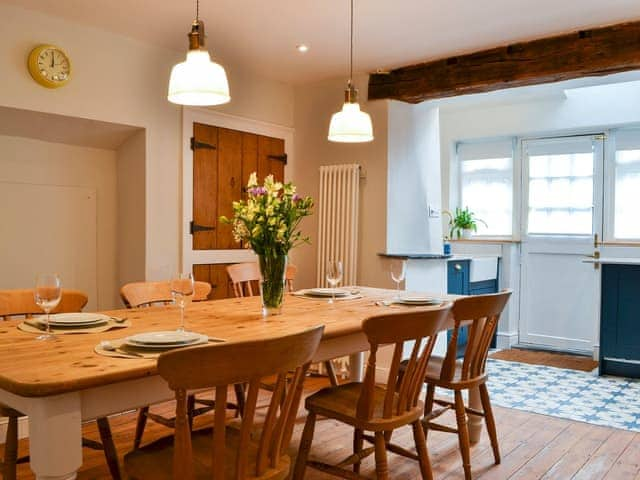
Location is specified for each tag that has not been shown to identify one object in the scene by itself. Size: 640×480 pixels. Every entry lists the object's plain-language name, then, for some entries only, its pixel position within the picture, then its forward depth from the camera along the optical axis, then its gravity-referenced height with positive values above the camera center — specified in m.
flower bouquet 2.21 +0.02
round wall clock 3.22 +0.95
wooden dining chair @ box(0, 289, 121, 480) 1.98 -0.63
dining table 1.27 -0.33
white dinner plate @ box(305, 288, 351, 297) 2.89 -0.30
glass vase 2.29 -0.20
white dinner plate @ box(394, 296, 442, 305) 2.67 -0.31
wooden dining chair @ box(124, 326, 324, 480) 1.28 -0.43
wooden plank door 4.18 +0.38
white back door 5.31 -0.03
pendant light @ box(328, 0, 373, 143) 2.84 +0.55
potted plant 6.00 +0.13
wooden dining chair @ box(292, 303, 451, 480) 1.86 -0.63
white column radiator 4.53 +0.12
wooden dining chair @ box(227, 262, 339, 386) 3.17 -0.24
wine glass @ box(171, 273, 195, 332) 1.92 -0.18
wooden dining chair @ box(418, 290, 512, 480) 2.34 -0.57
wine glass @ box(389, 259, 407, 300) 2.83 -0.18
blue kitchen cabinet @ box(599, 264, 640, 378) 4.28 -0.63
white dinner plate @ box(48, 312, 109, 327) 1.94 -0.31
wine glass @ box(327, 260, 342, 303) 2.71 -0.18
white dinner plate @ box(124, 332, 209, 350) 1.59 -0.31
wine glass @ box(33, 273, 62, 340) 1.76 -0.18
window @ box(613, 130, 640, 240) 5.12 +0.47
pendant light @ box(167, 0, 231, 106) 2.05 +0.57
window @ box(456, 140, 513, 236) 5.82 +0.54
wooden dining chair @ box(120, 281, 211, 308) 2.58 -0.29
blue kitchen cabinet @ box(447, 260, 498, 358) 4.88 -0.42
